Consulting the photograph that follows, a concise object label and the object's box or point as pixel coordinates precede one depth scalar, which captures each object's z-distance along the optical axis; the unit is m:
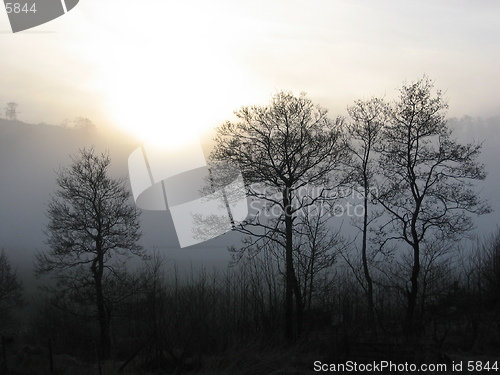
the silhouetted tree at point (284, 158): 27.59
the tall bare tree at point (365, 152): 30.30
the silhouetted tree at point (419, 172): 26.36
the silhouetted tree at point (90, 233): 35.31
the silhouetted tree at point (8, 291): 56.84
